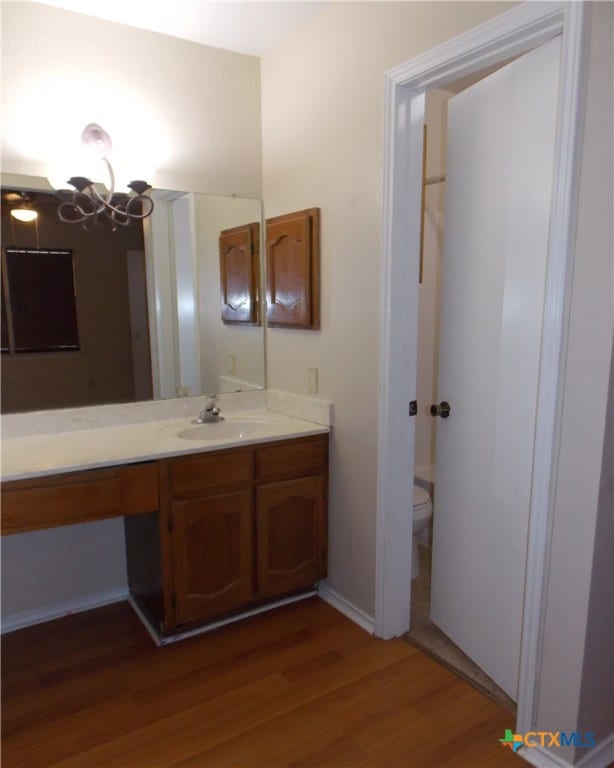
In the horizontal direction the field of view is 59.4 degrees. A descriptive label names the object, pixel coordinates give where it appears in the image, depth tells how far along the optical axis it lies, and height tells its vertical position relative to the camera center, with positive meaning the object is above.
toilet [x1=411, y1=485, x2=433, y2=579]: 2.58 -1.00
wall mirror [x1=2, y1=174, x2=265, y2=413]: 2.17 +0.00
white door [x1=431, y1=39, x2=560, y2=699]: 1.70 -0.13
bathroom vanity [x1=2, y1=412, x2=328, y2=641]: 1.89 -0.77
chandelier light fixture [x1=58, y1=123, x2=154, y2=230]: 2.17 +0.46
